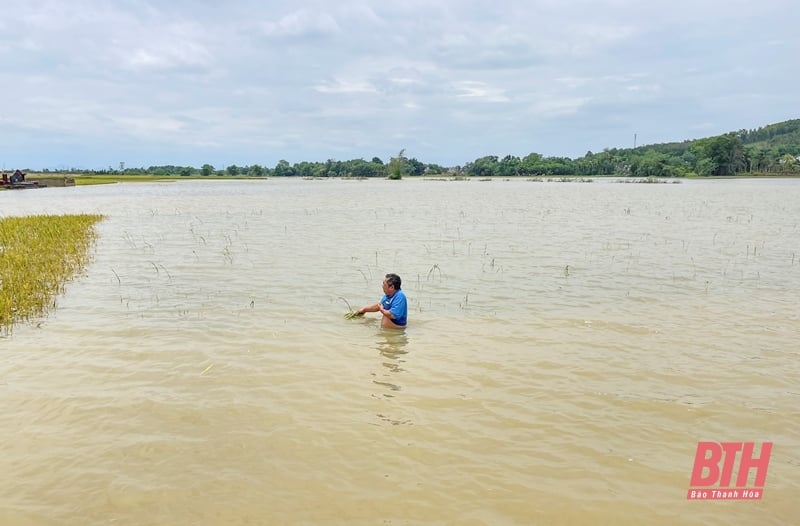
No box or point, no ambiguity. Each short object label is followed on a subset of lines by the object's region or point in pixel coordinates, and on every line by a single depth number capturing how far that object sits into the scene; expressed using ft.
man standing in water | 32.71
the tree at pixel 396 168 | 583.17
